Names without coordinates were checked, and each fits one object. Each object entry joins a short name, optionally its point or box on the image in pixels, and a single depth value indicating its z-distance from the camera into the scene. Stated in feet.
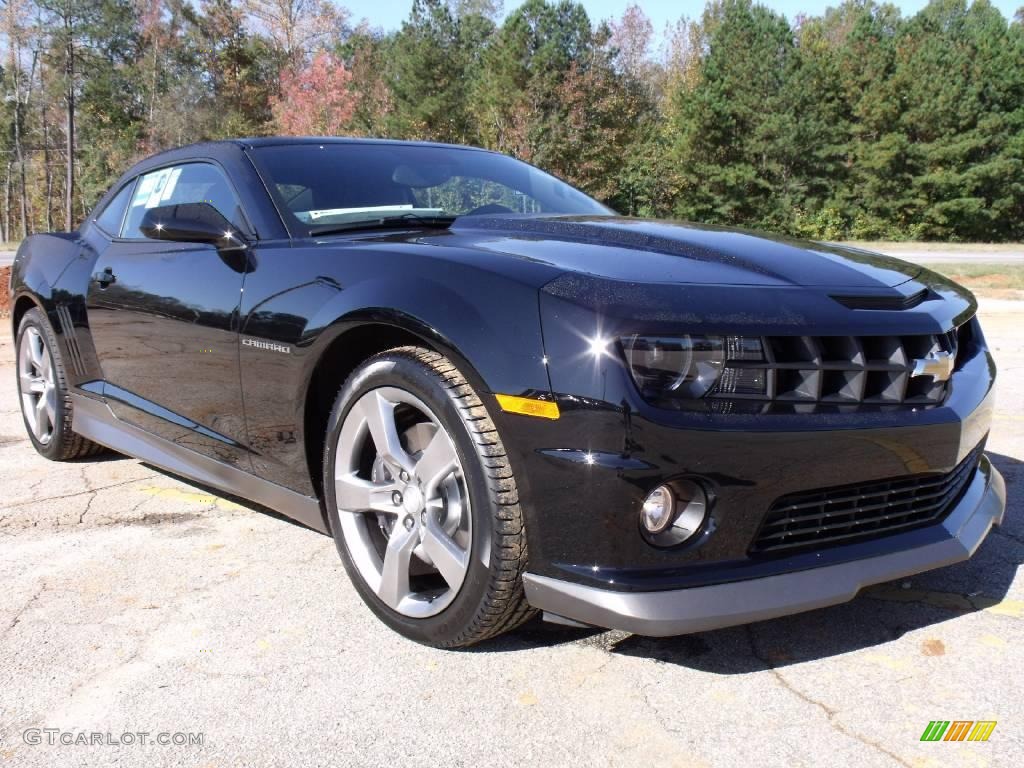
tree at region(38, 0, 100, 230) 95.71
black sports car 6.39
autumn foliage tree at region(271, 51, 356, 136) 85.66
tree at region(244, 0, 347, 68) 120.78
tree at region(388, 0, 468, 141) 114.83
